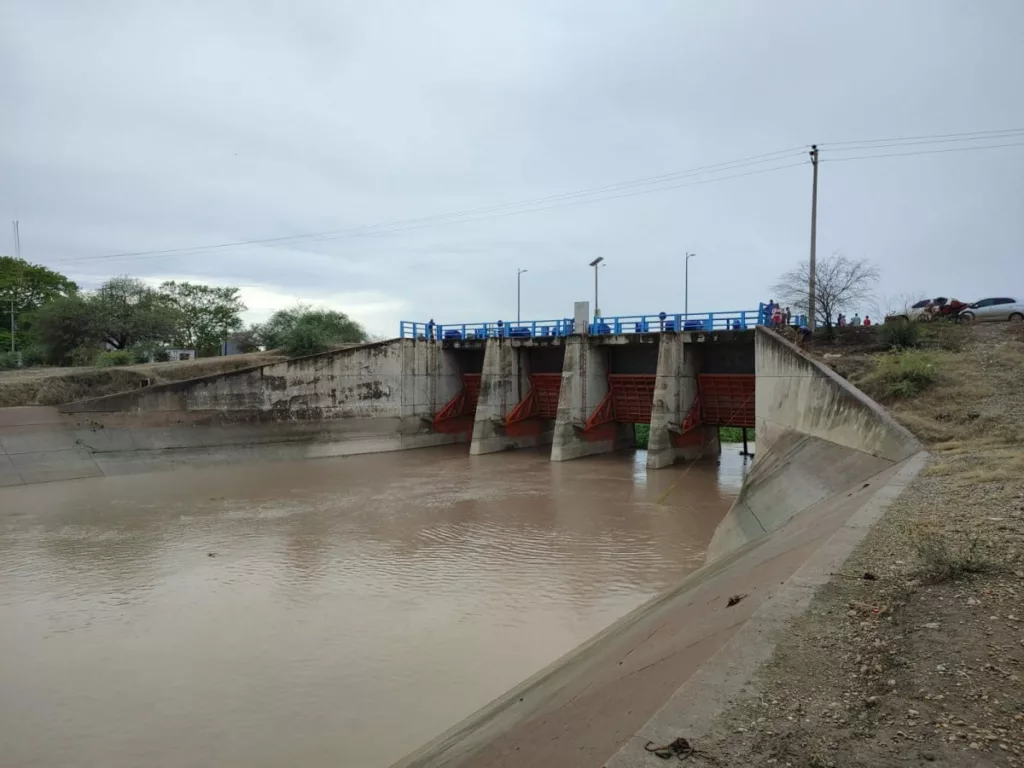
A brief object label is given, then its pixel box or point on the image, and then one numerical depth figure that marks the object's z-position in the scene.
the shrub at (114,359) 30.77
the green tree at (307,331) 32.19
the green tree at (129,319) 35.84
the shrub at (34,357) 34.38
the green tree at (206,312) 49.06
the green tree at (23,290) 41.82
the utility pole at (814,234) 21.55
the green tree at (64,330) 34.56
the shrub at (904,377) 13.96
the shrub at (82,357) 33.88
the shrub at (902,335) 18.30
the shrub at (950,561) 4.78
